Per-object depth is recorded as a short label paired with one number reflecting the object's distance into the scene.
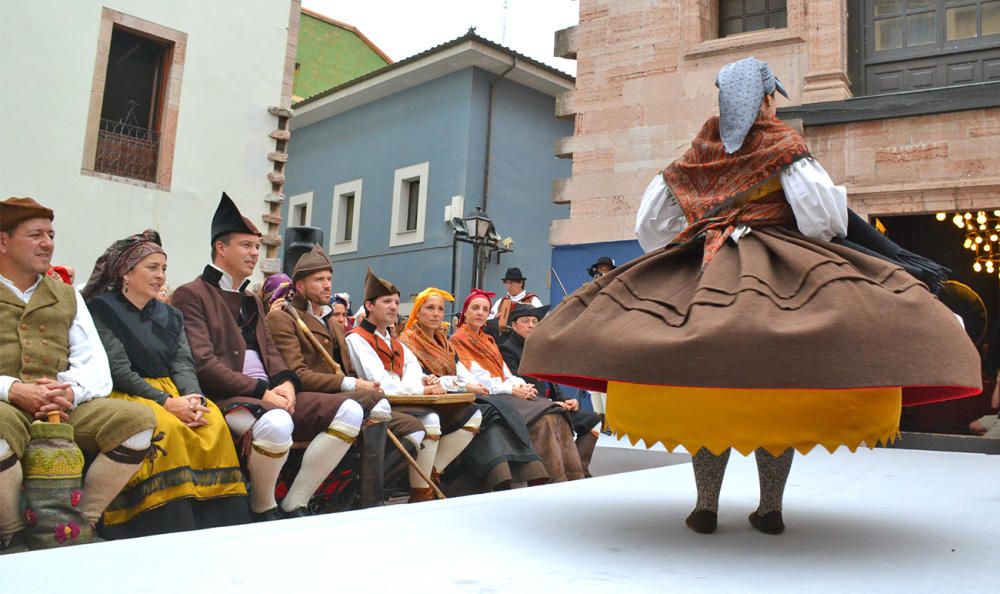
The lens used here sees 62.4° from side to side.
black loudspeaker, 7.66
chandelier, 11.15
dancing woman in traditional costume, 2.40
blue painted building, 17.81
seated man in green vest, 3.25
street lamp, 12.89
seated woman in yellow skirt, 3.57
